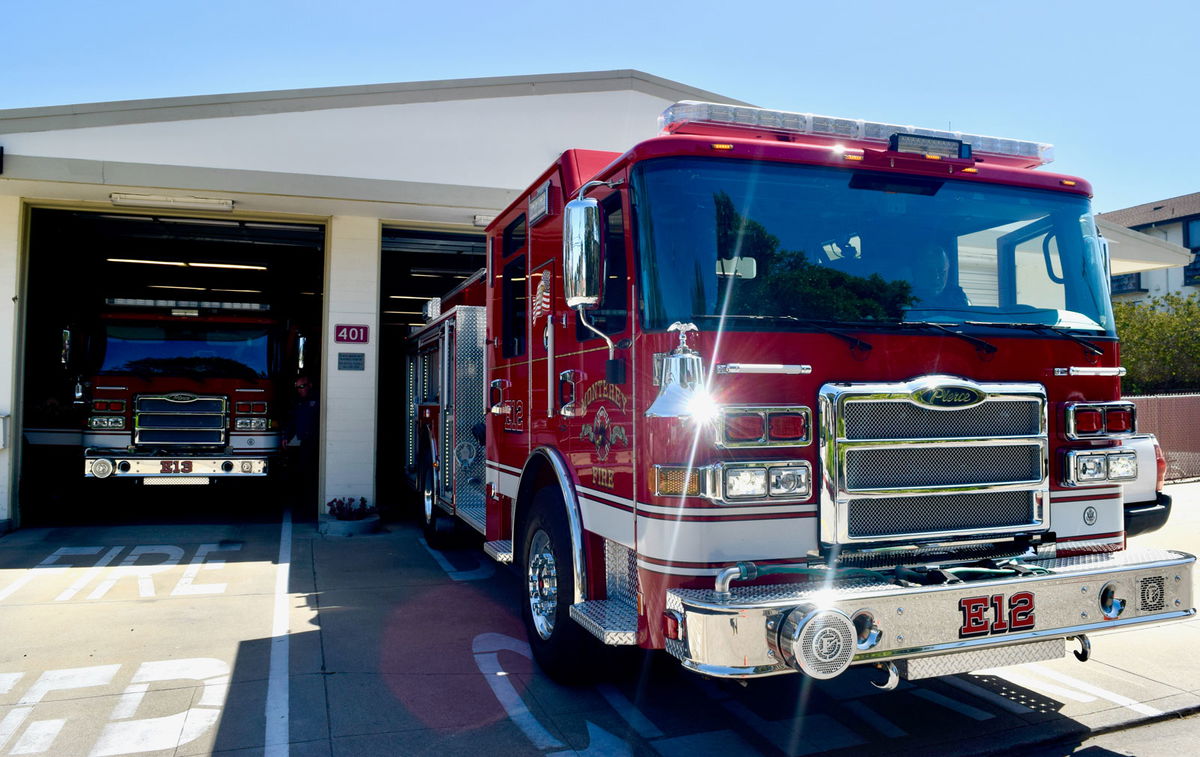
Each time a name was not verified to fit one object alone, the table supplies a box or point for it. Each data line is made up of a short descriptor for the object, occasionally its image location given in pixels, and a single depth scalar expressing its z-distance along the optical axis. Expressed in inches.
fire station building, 369.7
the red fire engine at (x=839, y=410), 136.2
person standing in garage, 458.6
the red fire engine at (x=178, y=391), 423.5
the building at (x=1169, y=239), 1472.7
